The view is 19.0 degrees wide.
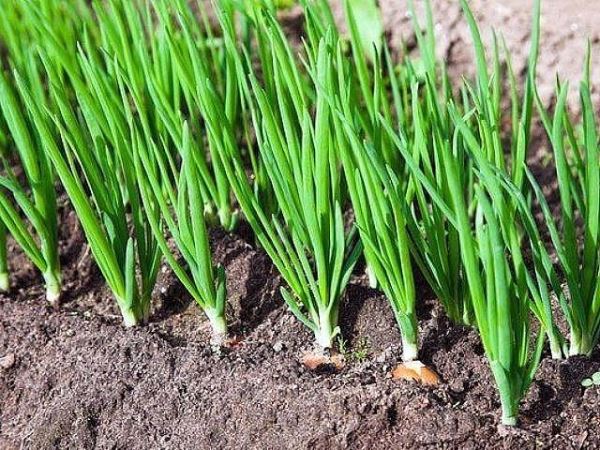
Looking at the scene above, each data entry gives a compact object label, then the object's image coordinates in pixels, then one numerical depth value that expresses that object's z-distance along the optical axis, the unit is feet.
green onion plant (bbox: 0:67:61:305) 4.60
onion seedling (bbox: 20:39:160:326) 4.47
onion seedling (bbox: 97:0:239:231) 4.58
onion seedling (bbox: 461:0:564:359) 4.26
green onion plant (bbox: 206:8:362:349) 4.32
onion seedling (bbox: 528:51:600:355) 4.19
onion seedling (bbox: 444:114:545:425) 4.01
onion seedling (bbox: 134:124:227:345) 4.34
